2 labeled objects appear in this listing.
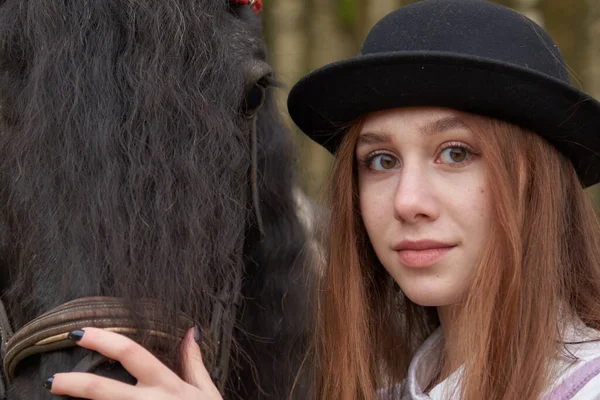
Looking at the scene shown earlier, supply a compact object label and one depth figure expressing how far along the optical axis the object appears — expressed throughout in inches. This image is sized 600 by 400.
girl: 66.6
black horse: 65.3
